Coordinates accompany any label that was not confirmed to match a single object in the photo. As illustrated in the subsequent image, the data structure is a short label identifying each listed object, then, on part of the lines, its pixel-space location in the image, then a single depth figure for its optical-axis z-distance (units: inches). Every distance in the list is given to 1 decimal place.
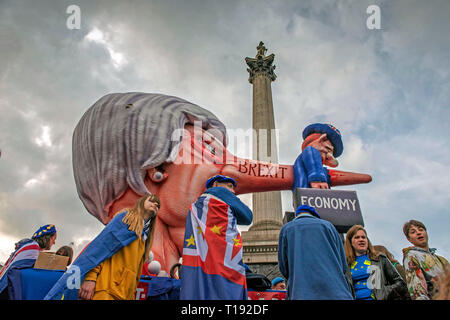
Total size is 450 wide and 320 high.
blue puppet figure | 207.6
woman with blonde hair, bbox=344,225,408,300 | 124.3
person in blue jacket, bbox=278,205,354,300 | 108.2
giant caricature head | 189.3
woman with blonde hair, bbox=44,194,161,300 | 110.4
